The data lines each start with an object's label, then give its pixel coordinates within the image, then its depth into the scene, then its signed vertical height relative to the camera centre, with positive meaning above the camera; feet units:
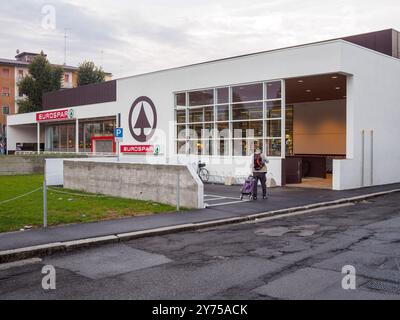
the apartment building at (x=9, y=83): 287.28 +41.93
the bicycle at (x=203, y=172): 77.53 -3.96
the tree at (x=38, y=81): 208.33 +31.14
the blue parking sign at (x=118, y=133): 76.80 +2.73
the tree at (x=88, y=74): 223.92 +37.11
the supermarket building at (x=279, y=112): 65.10 +6.77
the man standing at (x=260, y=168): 51.62 -2.17
